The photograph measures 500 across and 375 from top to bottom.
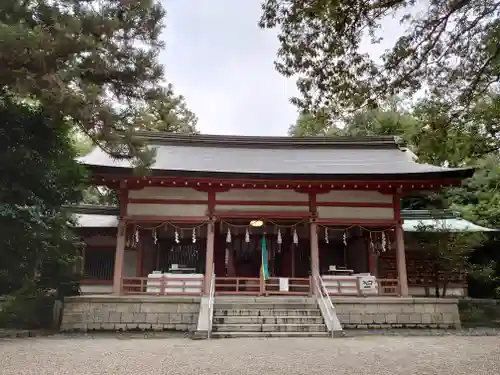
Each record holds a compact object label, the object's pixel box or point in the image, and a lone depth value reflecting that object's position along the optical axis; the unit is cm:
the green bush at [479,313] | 1122
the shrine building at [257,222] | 1040
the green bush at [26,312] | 978
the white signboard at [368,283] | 1120
